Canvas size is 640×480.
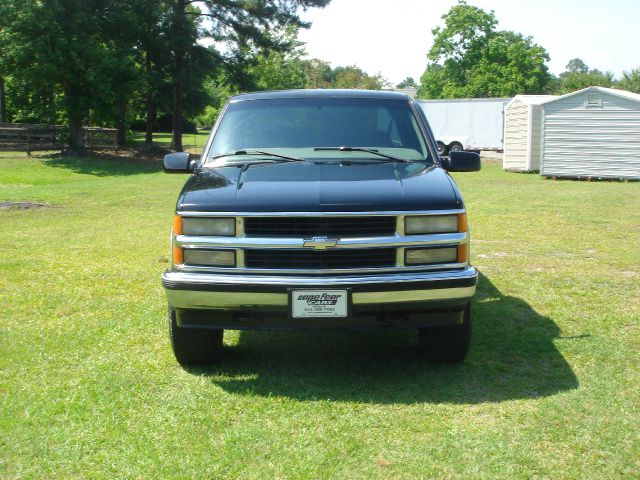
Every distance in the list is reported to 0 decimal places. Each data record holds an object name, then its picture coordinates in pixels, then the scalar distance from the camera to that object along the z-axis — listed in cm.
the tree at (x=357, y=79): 7037
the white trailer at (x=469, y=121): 3950
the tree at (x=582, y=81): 7816
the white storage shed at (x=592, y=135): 2220
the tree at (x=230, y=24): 3356
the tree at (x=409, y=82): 14800
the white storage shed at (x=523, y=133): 2566
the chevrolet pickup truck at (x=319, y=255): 432
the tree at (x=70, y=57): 2619
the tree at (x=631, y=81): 7738
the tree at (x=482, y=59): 6969
